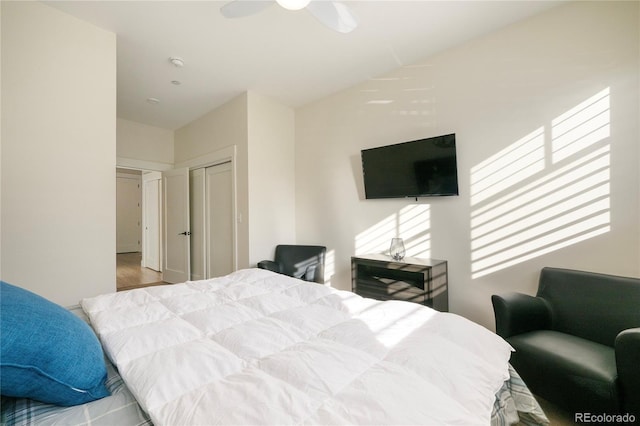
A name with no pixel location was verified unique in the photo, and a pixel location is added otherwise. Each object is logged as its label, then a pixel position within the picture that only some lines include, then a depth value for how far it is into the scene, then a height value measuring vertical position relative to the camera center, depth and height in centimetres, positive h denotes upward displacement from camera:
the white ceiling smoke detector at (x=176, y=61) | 273 +160
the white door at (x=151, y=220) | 588 -7
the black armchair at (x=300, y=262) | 331 -60
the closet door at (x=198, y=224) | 429 -13
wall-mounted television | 258 +46
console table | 245 -65
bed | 70 -50
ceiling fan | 170 +133
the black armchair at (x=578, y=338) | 127 -78
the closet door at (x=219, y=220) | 386 -6
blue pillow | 65 -36
